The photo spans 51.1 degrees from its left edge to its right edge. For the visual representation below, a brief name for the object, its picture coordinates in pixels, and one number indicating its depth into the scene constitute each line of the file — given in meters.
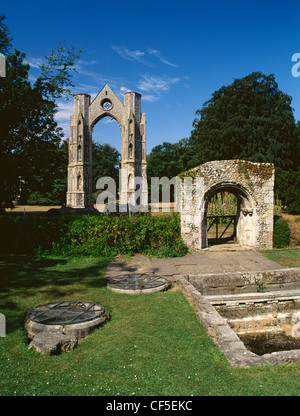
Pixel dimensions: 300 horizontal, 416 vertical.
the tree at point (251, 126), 30.25
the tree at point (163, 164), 56.84
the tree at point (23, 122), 11.55
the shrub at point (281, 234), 12.71
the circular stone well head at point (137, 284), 6.85
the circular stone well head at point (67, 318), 4.71
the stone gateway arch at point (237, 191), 11.92
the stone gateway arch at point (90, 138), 33.91
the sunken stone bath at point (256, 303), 6.36
